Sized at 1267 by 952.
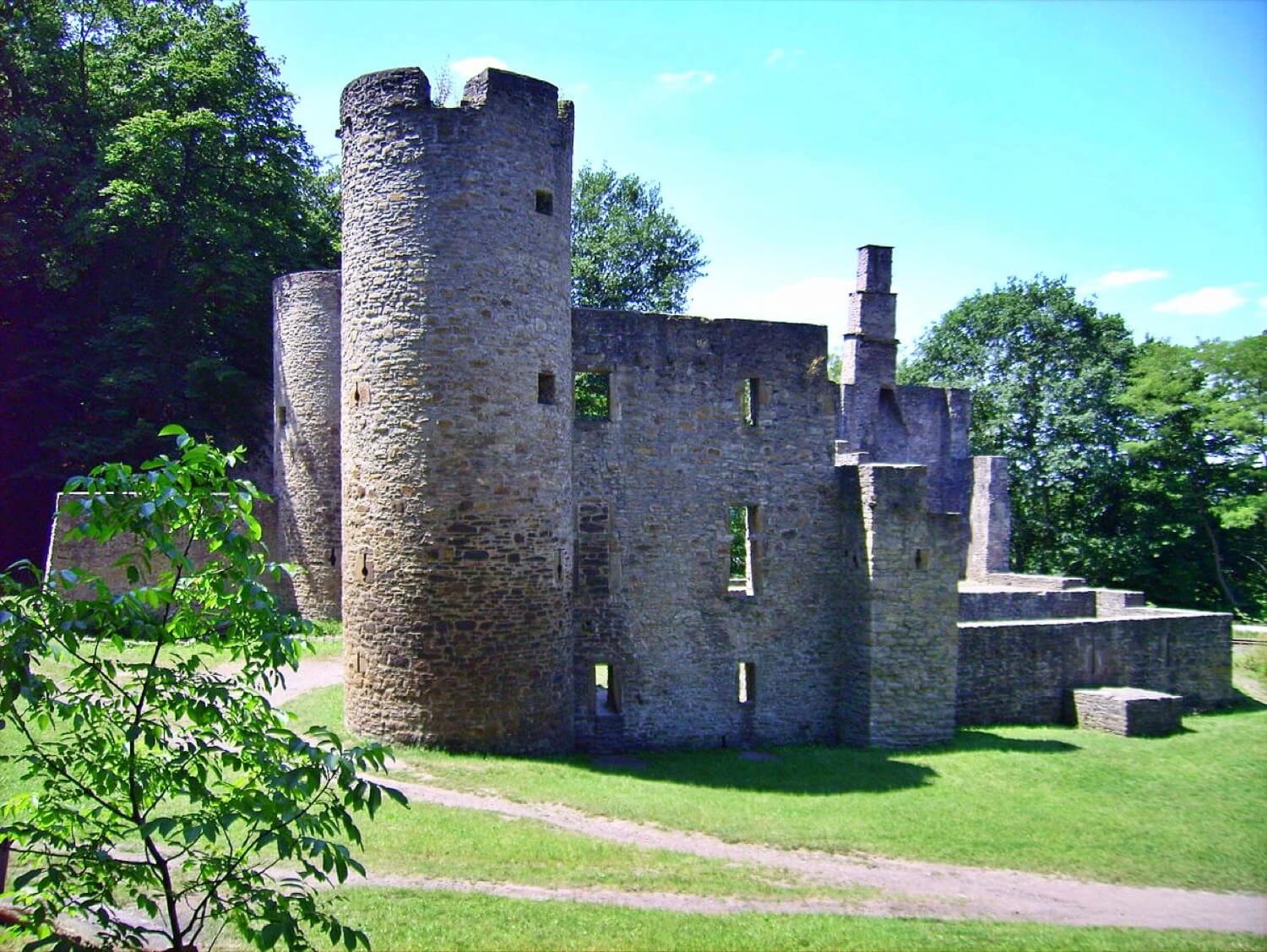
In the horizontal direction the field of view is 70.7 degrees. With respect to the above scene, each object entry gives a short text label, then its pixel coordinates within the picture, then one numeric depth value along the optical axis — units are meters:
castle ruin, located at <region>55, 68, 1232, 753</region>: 13.41
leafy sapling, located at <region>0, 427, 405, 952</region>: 4.17
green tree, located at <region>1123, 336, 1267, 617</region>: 32.78
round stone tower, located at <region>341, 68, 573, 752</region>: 13.34
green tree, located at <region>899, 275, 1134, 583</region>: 36.84
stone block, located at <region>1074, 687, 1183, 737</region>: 18.31
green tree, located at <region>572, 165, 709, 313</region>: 41.78
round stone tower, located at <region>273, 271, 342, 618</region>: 21.61
